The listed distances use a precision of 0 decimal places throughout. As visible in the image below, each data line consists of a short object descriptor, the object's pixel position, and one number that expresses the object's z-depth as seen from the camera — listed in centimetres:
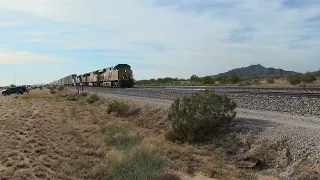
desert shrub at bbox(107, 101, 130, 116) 2777
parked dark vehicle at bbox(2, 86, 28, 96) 9447
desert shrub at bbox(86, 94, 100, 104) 4131
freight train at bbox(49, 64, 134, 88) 5769
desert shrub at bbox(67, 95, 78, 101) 5112
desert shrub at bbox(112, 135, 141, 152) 1436
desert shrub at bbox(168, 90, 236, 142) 1553
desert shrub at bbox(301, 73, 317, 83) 5006
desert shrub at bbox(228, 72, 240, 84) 6534
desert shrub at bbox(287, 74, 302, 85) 4818
